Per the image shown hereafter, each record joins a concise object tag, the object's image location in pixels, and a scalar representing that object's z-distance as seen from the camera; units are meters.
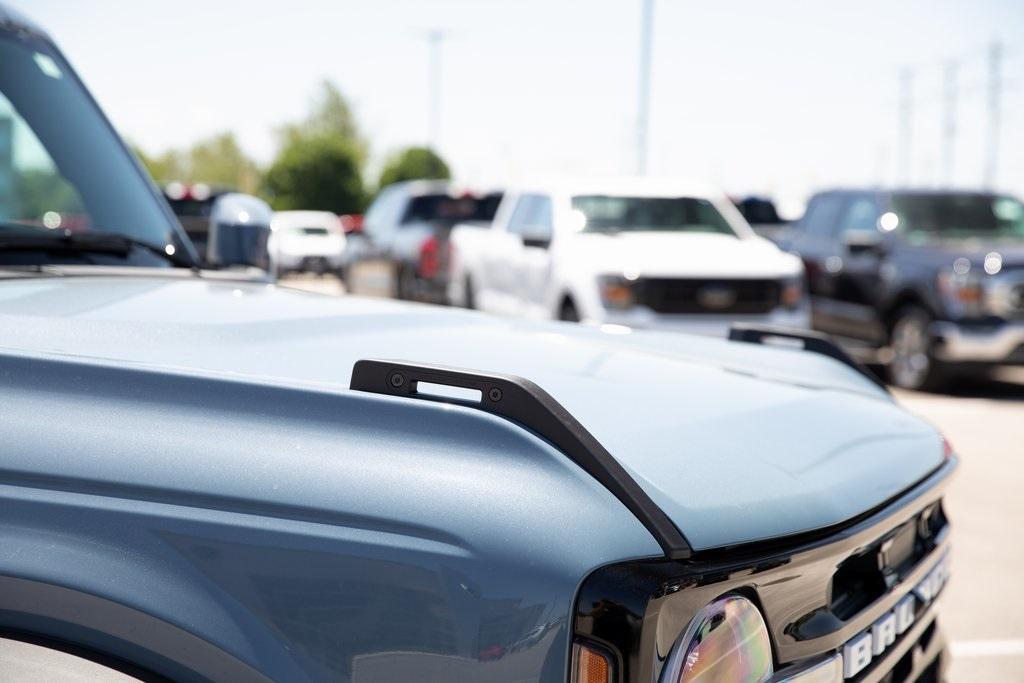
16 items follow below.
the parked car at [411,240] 13.07
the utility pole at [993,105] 56.84
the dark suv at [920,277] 10.38
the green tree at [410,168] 77.56
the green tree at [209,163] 109.56
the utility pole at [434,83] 46.28
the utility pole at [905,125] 69.25
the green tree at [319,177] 71.75
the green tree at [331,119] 92.61
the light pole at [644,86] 26.52
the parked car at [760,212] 19.56
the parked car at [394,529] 1.25
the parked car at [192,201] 16.42
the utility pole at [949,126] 64.12
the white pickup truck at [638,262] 9.23
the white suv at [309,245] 30.25
